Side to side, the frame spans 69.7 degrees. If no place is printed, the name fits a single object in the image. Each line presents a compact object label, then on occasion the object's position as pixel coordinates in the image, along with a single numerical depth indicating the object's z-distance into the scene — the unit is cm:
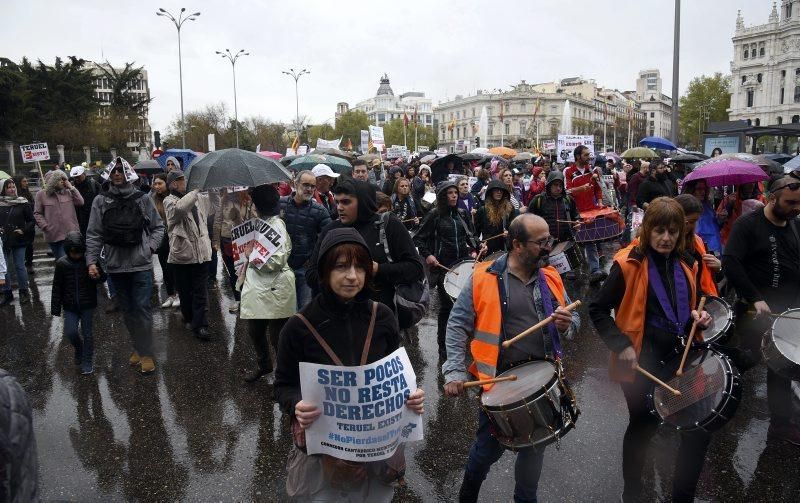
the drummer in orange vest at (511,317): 293
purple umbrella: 585
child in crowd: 560
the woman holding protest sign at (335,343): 238
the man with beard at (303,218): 541
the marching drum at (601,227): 836
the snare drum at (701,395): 284
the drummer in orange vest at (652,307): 308
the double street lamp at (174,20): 3706
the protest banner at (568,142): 1798
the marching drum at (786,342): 353
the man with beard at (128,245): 550
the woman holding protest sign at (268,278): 504
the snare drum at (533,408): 265
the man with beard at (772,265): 403
